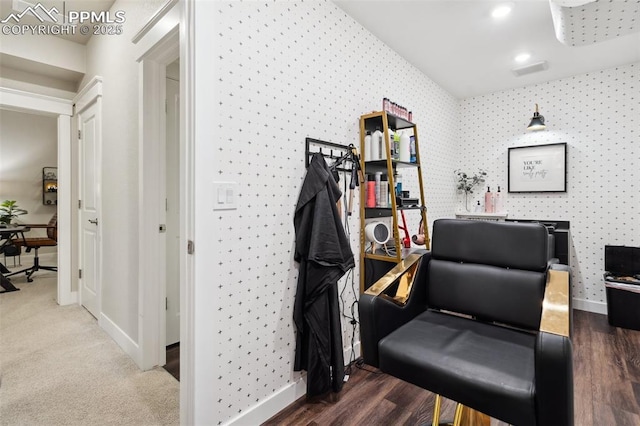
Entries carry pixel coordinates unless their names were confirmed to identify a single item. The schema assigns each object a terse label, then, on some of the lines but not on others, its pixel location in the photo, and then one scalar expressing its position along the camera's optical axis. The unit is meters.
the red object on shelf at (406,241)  2.31
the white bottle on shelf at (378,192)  2.27
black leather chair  0.94
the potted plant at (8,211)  4.78
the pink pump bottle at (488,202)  3.83
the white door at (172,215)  2.42
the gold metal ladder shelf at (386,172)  2.09
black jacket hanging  1.71
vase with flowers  3.96
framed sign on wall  3.45
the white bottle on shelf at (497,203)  3.82
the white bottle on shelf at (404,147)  2.36
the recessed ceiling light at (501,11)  2.12
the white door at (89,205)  2.80
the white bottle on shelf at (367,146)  2.23
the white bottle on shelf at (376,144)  2.21
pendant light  3.37
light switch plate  1.40
